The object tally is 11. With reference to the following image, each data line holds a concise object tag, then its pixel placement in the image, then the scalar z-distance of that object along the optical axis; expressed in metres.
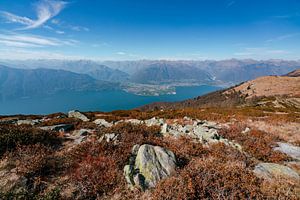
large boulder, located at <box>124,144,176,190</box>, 4.77
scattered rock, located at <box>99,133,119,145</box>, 7.71
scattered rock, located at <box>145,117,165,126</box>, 12.60
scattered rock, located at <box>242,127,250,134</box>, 10.60
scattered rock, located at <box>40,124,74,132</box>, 11.29
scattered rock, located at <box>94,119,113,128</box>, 13.14
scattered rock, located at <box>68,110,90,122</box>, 17.78
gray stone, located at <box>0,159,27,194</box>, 4.33
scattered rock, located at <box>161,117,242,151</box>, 8.40
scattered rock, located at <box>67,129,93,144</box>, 8.99
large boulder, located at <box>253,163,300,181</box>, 5.41
